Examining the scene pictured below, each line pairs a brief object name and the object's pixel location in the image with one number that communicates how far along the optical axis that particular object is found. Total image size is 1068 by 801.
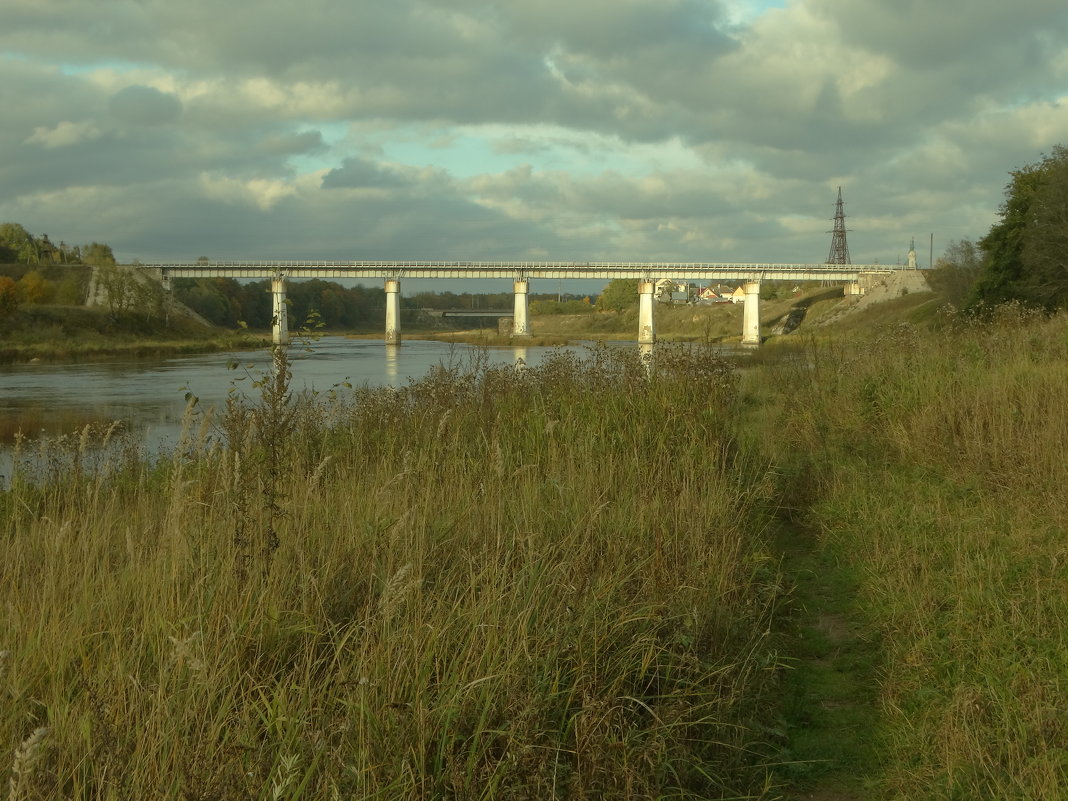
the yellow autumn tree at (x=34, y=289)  85.00
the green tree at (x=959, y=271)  63.41
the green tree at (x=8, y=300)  73.38
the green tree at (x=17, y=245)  115.81
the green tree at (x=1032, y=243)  41.88
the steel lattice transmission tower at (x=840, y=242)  132.75
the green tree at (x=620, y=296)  142.41
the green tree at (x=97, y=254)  112.81
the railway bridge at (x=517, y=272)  101.06
